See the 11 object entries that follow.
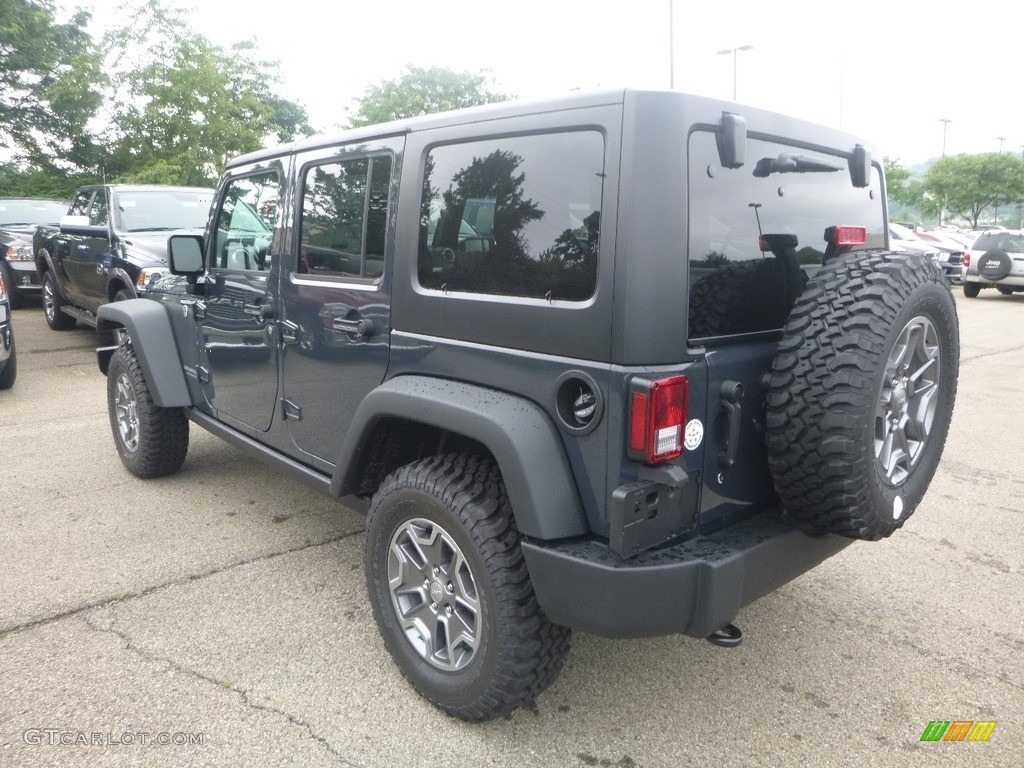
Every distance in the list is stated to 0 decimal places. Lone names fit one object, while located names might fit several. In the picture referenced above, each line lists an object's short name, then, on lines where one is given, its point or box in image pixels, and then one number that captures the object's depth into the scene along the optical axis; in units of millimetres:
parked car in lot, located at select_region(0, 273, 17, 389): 6691
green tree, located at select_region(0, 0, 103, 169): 16266
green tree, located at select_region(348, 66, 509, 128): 26500
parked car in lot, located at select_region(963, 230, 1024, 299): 16844
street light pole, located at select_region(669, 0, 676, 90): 14461
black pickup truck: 7469
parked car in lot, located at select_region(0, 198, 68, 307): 11422
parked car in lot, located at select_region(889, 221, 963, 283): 20062
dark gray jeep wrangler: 2141
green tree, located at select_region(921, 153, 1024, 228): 48812
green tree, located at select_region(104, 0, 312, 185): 15945
